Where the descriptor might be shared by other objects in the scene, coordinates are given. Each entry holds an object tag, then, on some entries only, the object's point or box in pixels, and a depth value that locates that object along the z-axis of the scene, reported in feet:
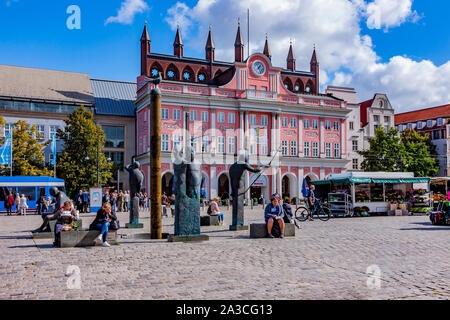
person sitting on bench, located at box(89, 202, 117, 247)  41.32
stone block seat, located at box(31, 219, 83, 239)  49.08
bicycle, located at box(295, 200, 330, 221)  76.54
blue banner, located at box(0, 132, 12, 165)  124.57
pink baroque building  177.17
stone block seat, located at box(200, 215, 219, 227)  65.57
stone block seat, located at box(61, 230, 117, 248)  40.16
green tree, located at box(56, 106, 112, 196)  155.94
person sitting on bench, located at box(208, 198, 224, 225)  66.50
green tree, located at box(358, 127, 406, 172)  188.96
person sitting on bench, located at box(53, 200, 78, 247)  42.22
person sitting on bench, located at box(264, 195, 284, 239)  46.85
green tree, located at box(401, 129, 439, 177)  201.19
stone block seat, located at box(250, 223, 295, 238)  47.14
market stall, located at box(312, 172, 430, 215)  87.86
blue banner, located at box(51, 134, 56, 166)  138.92
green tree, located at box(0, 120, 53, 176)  143.95
